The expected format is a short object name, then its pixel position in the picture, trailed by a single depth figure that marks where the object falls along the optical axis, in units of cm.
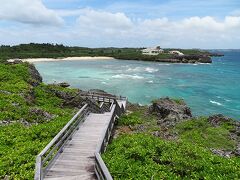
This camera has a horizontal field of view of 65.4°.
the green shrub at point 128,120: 1689
